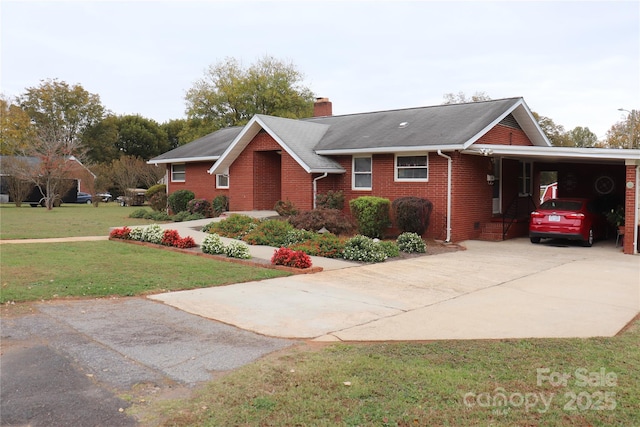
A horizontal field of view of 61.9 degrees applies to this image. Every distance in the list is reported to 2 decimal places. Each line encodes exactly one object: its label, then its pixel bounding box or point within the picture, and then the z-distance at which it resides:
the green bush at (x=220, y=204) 23.27
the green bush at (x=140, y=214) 25.72
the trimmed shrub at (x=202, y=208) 23.88
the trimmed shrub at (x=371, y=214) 16.62
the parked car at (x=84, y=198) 49.50
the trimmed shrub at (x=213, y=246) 12.87
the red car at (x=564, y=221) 15.62
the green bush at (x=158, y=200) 27.34
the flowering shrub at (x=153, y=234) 14.71
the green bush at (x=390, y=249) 13.39
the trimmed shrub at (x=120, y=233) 15.47
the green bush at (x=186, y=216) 23.22
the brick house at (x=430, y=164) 17.00
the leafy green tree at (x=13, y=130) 47.25
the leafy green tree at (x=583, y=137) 59.17
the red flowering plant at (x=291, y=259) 11.11
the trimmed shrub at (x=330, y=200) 18.73
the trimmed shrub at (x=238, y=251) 12.28
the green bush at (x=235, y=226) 16.37
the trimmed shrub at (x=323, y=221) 16.06
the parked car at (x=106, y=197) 49.20
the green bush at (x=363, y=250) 12.61
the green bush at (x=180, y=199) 25.23
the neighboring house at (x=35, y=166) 36.03
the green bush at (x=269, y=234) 15.02
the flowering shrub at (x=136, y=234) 15.27
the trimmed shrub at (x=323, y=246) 13.15
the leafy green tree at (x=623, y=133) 50.28
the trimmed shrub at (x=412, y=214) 16.14
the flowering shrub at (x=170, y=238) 14.17
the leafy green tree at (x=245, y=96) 50.62
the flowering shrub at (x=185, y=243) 13.85
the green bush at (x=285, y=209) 18.83
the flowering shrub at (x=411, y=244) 14.60
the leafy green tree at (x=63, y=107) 61.12
